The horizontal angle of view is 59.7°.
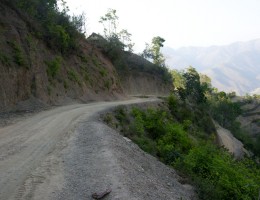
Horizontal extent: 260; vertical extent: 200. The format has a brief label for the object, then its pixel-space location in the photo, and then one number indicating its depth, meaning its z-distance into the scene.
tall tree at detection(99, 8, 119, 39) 55.62
